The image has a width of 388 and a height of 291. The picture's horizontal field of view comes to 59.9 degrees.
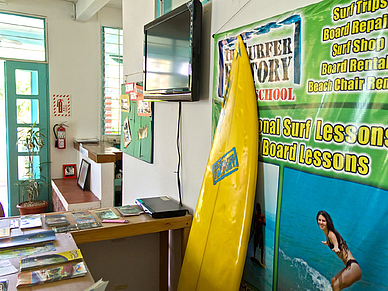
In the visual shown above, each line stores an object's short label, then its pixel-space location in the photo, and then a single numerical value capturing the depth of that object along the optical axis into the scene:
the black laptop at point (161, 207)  1.90
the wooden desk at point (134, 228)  1.68
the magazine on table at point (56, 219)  1.72
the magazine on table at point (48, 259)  1.28
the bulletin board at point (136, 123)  2.60
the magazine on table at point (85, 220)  1.73
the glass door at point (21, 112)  4.59
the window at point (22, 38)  4.53
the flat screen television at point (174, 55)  1.80
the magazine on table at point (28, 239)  1.46
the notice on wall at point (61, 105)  4.86
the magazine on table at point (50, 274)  1.17
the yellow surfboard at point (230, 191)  1.41
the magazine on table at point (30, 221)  1.68
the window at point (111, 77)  5.20
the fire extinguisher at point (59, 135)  4.88
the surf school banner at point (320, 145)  0.98
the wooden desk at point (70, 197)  3.61
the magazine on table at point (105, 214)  1.88
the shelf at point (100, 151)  3.59
